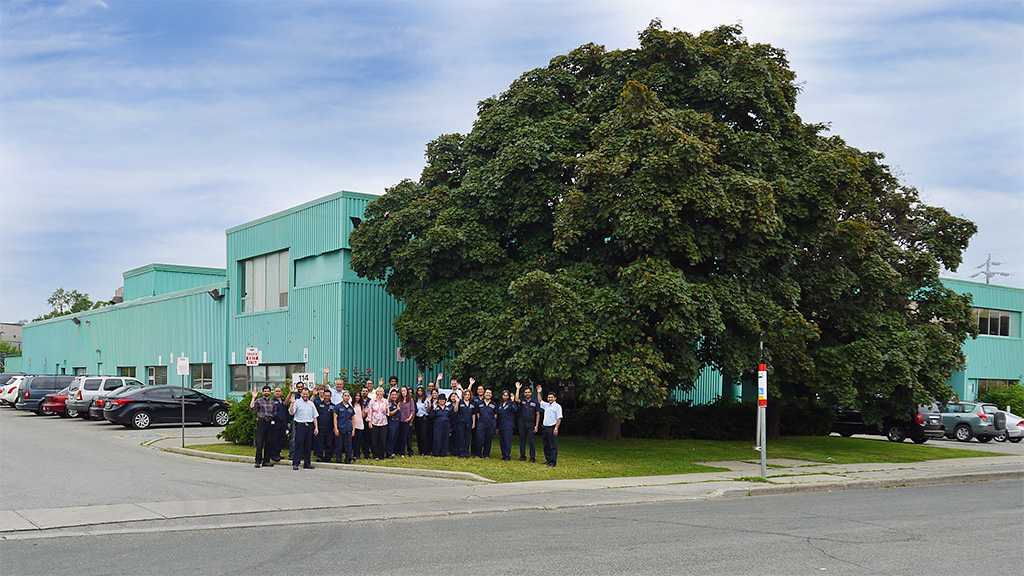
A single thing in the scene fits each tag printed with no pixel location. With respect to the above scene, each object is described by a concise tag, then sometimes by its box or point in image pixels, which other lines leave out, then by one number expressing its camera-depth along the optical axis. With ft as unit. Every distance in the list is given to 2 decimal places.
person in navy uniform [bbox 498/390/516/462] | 65.77
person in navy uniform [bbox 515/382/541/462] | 65.16
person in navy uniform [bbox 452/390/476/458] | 65.77
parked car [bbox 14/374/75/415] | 126.11
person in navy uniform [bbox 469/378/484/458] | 66.39
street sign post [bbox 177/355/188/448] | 73.53
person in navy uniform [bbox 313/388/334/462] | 60.59
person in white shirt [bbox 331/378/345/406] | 61.52
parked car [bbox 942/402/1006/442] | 108.58
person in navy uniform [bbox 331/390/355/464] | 60.34
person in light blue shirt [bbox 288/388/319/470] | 58.85
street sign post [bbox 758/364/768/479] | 57.98
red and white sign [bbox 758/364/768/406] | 58.13
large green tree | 67.21
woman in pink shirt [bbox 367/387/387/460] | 62.59
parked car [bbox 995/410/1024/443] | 109.29
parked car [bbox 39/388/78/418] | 116.06
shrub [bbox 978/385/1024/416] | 137.80
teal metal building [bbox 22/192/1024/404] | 100.53
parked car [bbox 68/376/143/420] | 110.63
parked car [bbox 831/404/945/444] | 100.73
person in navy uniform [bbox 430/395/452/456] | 65.16
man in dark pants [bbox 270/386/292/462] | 60.75
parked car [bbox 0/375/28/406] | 142.31
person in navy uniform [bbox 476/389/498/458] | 65.82
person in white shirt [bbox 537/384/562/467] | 63.41
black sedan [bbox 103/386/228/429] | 95.91
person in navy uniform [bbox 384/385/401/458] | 63.57
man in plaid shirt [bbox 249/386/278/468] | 59.67
